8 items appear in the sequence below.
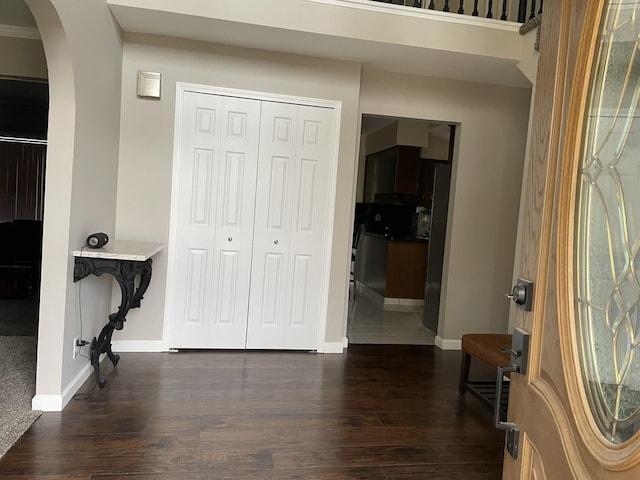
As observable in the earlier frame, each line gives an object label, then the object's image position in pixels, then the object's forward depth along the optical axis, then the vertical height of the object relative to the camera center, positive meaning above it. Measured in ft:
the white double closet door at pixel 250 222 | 11.89 -0.39
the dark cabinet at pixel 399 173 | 22.44 +2.29
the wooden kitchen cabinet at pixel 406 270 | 20.30 -2.26
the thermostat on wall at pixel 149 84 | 11.37 +2.88
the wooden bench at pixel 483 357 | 9.30 -2.78
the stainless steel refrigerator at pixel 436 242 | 14.96 -0.69
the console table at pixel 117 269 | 8.80 -1.45
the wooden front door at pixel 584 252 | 2.72 -0.13
